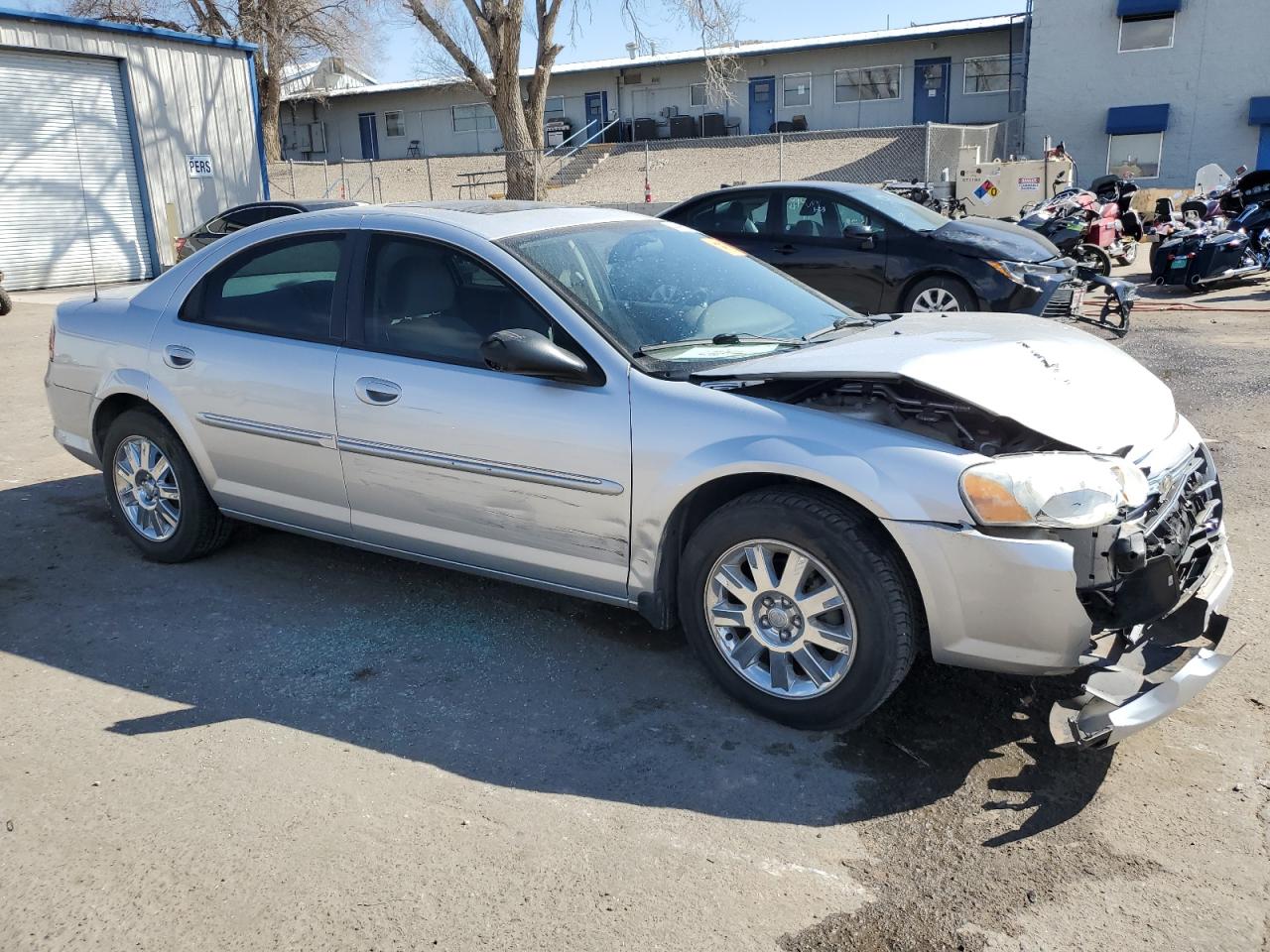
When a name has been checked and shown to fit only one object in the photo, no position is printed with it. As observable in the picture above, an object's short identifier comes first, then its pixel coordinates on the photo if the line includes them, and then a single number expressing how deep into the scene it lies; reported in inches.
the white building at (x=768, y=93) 1403.8
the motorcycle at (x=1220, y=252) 508.1
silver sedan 121.5
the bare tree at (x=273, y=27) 1470.2
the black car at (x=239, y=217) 447.2
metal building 690.8
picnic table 1206.4
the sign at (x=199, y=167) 792.3
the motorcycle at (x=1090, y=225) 543.5
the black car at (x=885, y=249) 364.2
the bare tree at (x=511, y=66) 829.8
